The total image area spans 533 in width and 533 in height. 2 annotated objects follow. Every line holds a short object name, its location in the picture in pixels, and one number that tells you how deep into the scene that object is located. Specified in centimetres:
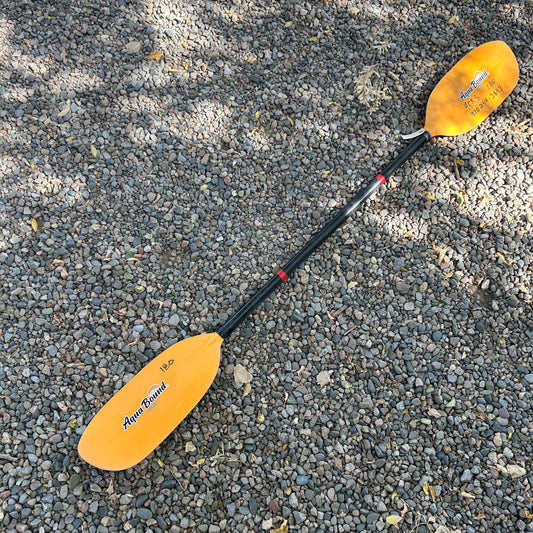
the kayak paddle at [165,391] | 213
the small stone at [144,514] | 205
